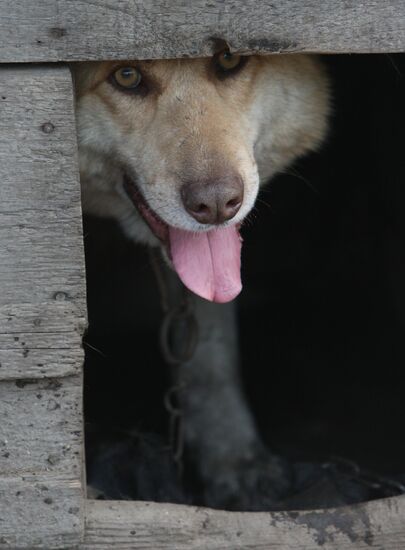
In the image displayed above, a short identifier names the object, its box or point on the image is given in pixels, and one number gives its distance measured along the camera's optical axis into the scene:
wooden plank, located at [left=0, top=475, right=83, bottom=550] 3.09
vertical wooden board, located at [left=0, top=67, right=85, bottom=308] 3.03
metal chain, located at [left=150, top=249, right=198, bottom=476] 3.32
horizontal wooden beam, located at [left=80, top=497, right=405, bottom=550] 3.11
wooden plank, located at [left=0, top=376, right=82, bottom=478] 3.08
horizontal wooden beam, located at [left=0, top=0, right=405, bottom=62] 3.02
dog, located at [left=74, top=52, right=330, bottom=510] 3.11
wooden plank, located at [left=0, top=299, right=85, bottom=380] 3.06
